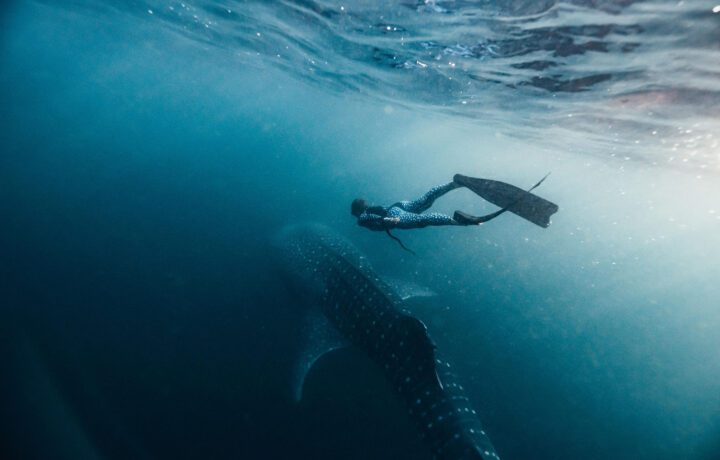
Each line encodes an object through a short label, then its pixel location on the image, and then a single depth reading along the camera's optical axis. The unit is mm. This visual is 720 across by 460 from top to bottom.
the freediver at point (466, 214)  5621
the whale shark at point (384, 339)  5414
